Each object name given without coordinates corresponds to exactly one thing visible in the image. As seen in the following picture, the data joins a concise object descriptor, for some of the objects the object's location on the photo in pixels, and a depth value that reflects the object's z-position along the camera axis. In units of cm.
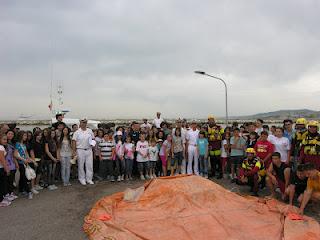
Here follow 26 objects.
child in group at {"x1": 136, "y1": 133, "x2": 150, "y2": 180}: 862
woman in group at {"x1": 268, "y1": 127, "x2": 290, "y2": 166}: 737
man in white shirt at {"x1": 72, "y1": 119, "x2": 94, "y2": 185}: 810
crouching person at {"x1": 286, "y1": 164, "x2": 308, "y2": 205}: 582
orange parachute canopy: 450
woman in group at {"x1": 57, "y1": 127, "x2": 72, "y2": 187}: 789
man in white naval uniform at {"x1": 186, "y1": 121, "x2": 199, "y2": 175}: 883
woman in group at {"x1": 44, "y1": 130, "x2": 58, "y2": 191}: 764
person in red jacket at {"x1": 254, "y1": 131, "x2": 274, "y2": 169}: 728
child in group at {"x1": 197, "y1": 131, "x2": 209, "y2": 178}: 874
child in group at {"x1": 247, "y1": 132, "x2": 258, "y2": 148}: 797
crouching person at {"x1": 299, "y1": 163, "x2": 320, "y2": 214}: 541
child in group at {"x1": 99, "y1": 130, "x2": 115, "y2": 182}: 848
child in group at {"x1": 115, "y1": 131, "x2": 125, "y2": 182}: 856
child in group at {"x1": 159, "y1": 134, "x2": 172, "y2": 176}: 877
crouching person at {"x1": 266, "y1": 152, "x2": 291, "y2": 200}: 640
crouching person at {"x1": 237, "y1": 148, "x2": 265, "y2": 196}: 695
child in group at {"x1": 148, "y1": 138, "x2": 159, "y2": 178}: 873
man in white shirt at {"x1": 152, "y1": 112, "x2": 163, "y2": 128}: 1058
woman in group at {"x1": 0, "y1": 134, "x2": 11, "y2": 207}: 619
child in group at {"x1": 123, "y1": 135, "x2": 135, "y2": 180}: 855
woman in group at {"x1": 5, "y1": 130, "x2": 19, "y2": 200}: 657
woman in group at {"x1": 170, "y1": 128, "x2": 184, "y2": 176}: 873
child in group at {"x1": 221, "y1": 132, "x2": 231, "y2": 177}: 861
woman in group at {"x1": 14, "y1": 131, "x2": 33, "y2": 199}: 693
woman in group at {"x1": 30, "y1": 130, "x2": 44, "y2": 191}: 748
